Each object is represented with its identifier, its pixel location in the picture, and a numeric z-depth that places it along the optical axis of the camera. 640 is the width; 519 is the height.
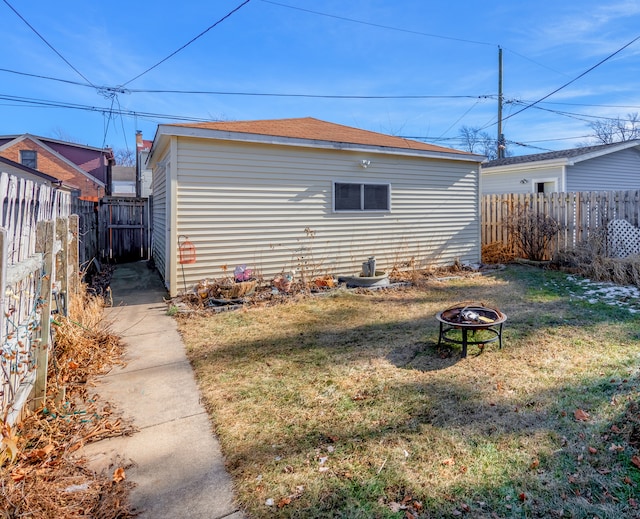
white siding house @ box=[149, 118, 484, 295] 6.56
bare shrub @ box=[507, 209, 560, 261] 9.82
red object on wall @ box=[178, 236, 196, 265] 6.52
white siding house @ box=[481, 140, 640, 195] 13.11
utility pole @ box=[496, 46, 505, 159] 18.97
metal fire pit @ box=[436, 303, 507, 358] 3.79
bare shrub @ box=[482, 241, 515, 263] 10.73
